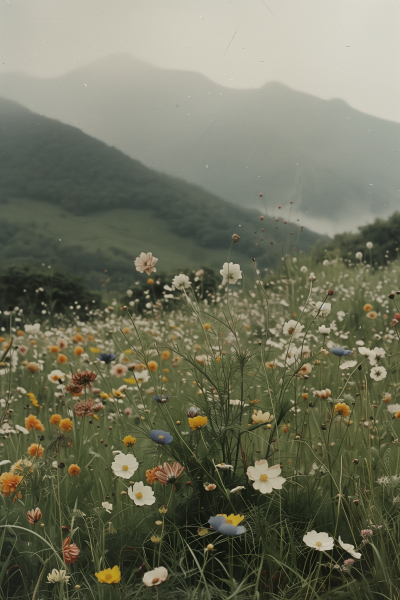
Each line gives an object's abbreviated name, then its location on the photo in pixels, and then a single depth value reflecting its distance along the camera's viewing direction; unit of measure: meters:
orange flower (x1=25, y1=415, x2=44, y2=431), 1.83
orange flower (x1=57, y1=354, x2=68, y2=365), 2.57
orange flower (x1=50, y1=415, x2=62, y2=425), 1.92
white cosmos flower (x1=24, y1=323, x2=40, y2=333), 2.35
